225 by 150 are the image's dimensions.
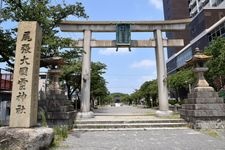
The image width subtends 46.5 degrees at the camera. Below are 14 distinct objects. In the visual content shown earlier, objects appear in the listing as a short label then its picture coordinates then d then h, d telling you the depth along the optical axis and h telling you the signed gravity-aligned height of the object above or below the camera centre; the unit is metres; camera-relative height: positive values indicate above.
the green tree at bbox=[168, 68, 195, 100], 31.95 +3.39
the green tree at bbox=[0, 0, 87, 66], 12.03 +4.12
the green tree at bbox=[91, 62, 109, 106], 31.20 +4.09
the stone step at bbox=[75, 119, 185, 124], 14.35 -0.84
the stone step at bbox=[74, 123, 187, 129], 13.75 -1.02
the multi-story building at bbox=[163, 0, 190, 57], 91.44 +33.70
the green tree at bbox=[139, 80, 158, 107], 44.82 +2.65
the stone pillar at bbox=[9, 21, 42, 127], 7.84 +0.96
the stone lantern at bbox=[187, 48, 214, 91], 13.55 +1.91
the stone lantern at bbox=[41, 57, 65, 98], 13.23 +1.81
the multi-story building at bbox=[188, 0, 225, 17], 59.91 +27.09
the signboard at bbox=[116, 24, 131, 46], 19.73 +5.34
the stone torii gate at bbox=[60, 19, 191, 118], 19.03 +4.89
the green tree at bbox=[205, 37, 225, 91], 20.86 +3.64
